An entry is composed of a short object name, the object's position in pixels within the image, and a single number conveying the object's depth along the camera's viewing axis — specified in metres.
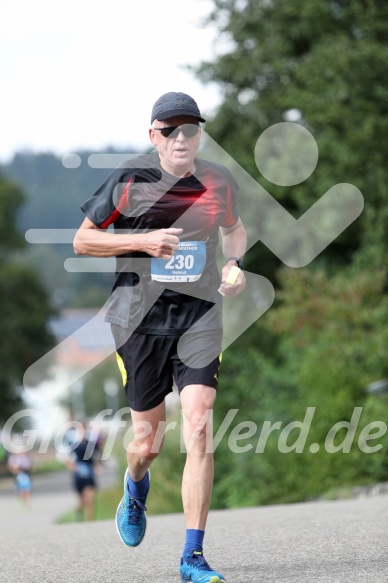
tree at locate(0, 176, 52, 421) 49.66
